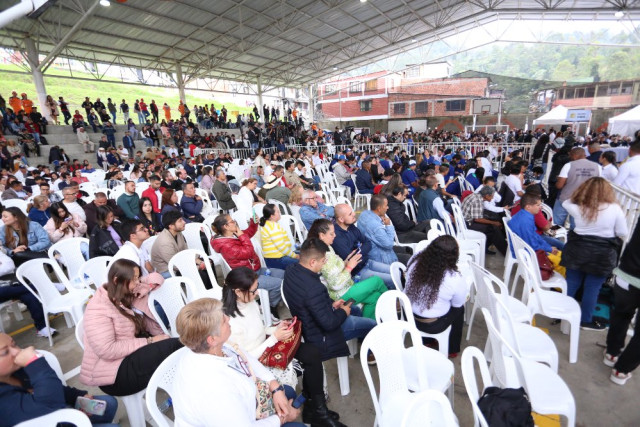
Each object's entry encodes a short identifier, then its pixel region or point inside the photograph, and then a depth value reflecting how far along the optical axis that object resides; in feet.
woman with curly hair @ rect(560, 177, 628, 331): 8.07
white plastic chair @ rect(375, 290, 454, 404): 5.62
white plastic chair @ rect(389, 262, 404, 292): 8.18
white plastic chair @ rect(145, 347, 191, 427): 4.49
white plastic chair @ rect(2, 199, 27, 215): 15.78
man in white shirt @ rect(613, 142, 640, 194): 12.05
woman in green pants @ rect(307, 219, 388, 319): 7.89
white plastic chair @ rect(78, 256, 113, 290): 9.14
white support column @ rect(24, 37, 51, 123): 35.01
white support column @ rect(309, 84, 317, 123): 82.84
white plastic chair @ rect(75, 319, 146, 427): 6.12
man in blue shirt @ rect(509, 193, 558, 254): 9.70
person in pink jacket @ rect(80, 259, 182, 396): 5.90
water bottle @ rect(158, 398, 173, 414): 6.85
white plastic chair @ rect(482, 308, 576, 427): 5.06
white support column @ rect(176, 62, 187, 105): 51.50
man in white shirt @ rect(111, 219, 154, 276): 9.45
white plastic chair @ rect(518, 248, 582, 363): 7.59
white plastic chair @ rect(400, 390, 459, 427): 3.58
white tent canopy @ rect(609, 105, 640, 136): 39.38
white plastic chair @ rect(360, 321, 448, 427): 5.26
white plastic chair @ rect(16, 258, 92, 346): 9.05
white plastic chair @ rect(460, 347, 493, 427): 3.89
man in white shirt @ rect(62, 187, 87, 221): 13.38
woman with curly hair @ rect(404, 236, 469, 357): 6.92
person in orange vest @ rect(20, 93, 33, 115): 36.78
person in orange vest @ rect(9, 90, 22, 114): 37.42
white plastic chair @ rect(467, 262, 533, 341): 6.89
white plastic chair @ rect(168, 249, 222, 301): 9.22
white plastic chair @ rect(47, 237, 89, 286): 10.75
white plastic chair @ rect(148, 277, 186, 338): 7.70
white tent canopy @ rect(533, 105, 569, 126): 42.70
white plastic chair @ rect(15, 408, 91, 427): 4.26
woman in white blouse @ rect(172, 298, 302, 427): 3.97
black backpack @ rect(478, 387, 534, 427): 4.01
